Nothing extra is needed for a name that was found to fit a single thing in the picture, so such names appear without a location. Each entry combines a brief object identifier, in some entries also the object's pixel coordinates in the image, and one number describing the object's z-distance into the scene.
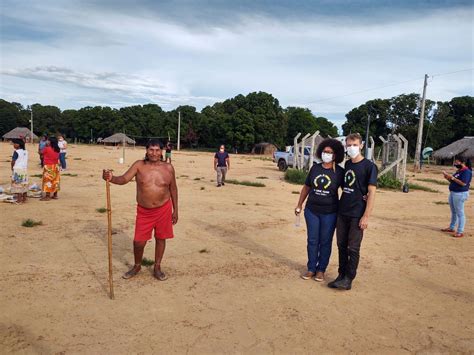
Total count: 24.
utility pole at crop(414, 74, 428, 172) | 29.17
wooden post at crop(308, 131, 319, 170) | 16.45
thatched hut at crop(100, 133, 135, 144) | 66.19
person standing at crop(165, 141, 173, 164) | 22.28
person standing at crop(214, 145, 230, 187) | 14.73
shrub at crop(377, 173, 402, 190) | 16.44
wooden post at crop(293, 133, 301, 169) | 19.45
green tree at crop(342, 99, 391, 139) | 61.84
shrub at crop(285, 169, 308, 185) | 17.43
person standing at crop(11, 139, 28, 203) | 9.26
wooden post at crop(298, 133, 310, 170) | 18.67
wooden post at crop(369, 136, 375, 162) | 19.78
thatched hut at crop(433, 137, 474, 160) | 37.83
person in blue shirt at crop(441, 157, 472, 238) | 7.79
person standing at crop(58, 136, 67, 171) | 16.33
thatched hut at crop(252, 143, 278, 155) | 59.78
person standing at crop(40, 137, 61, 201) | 9.82
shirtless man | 4.78
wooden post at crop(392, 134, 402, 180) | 16.48
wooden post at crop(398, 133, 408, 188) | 16.25
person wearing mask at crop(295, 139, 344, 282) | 4.94
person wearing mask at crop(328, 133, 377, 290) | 4.60
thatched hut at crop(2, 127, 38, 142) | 66.31
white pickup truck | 24.71
